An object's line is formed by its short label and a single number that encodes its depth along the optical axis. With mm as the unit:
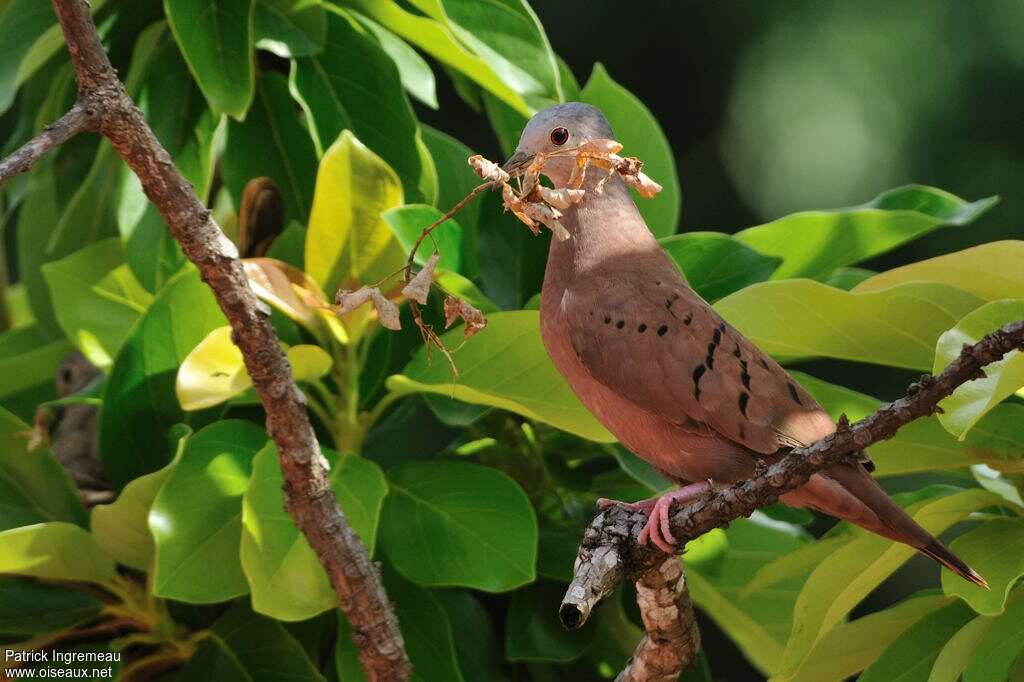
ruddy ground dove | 4689
